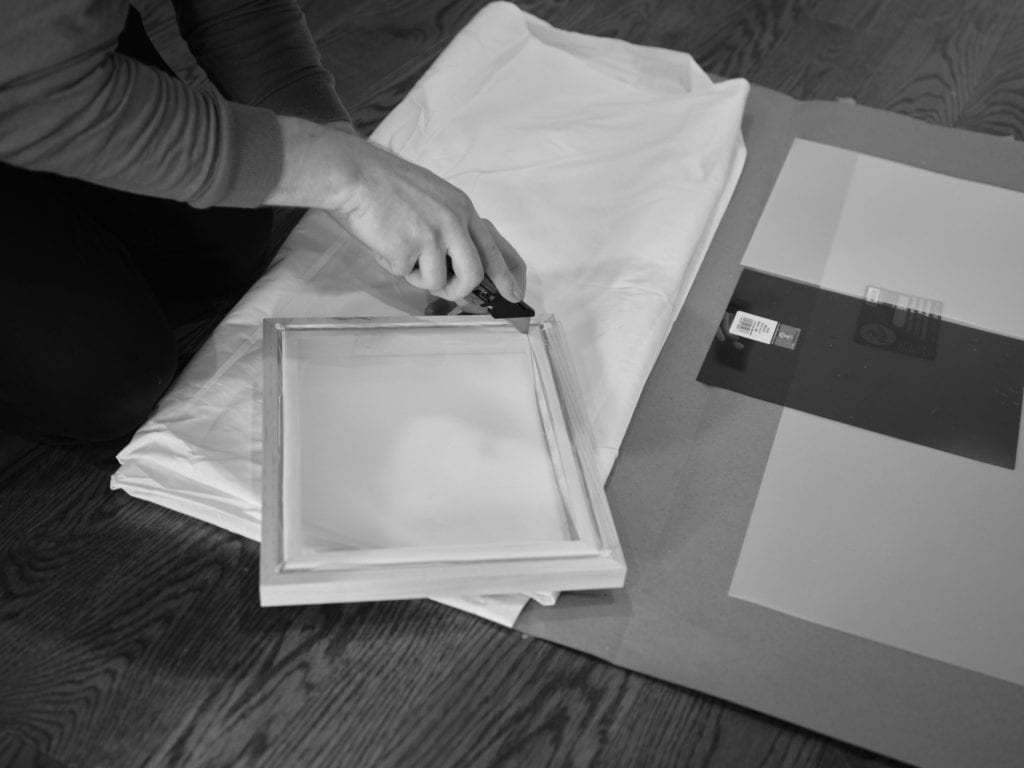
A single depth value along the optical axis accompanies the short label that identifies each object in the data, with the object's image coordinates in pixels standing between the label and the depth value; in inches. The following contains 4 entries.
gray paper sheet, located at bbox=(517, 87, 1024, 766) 37.0
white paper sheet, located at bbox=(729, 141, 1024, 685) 39.9
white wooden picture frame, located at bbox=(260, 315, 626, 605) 35.6
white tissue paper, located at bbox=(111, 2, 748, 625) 41.7
